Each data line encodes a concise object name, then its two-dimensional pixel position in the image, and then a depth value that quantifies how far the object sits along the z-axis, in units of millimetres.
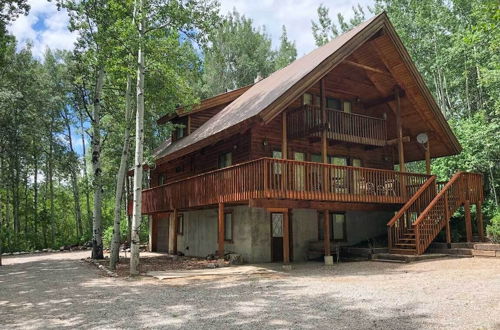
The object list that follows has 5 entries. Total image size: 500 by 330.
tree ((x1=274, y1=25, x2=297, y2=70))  38500
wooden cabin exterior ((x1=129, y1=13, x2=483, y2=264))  13625
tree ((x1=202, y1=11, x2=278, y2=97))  37219
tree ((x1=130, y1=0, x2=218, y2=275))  12641
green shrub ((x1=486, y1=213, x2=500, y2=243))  14984
